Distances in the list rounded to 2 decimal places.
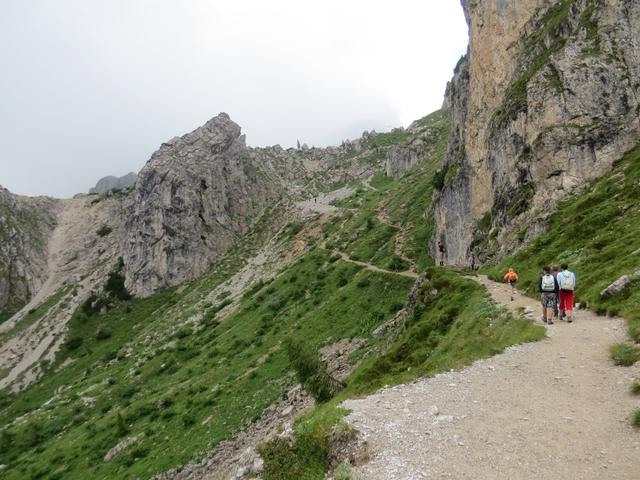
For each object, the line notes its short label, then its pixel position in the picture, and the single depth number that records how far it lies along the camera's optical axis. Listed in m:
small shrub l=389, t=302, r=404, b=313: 47.19
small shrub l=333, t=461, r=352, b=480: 11.24
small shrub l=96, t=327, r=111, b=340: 101.12
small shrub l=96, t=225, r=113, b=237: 169.12
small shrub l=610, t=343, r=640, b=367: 14.02
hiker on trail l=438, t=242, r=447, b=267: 57.39
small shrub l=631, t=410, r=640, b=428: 10.75
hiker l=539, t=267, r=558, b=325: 19.80
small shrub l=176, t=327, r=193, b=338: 77.57
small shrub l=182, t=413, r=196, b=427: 41.44
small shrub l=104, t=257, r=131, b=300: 119.31
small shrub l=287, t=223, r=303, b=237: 110.24
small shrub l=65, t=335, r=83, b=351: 101.25
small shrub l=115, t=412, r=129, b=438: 47.18
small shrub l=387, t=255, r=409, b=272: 60.66
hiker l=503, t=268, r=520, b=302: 25.39
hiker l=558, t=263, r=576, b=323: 19.69
